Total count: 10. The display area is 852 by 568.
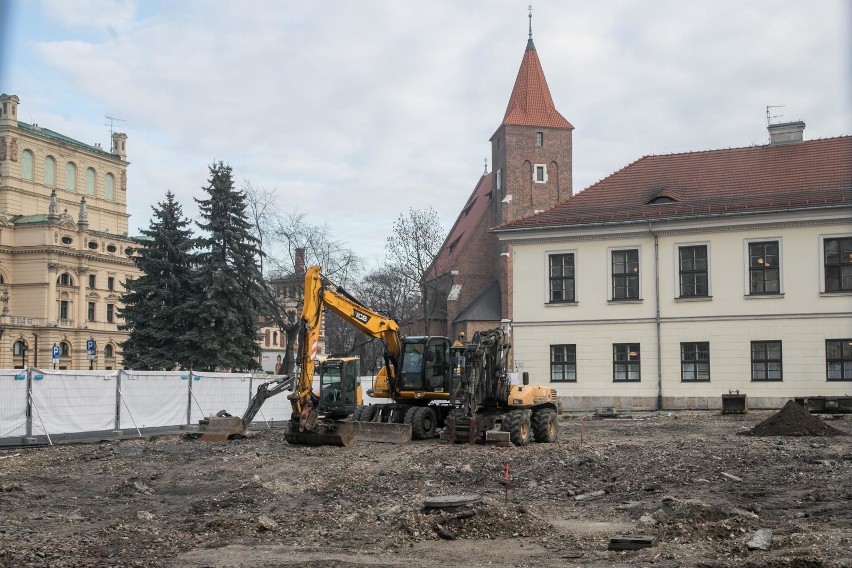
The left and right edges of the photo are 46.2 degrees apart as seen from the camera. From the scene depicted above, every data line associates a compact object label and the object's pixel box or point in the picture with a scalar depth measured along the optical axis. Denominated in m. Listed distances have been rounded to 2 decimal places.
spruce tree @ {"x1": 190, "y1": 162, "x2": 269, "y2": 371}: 45.81
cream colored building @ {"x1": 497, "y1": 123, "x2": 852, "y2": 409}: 37.59
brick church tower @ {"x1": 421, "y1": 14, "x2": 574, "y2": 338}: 64.19
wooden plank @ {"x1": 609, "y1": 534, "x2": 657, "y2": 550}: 10.16
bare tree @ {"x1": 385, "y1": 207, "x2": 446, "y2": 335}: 63.56
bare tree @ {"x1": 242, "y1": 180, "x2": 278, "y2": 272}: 55.41
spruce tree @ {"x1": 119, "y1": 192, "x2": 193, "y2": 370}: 46.12
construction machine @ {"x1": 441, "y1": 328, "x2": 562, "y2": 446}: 22.11
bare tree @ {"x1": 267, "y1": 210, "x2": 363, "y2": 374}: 55.16
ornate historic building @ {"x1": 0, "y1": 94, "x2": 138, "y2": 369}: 87.44
